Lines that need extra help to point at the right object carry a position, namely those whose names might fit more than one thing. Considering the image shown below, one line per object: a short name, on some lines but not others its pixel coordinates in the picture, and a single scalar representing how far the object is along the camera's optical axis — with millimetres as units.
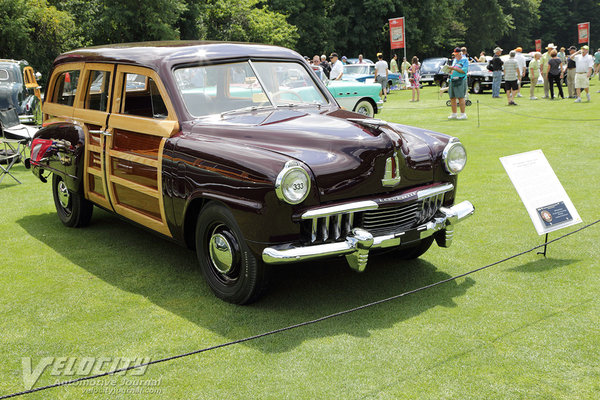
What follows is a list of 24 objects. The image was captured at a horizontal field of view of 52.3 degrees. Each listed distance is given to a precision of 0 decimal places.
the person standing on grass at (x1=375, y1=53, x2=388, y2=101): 24047
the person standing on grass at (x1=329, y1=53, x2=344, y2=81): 20400
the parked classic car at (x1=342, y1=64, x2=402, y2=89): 27141
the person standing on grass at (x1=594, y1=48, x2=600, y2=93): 27203
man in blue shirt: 15305
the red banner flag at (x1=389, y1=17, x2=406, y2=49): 34312
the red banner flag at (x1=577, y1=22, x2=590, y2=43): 44688
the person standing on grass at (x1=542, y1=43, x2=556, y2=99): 21909
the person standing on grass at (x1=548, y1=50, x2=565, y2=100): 21031
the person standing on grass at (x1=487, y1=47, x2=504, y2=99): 22375
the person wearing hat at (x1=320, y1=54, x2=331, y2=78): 23617
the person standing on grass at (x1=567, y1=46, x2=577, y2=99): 21633
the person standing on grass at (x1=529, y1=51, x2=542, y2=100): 21891
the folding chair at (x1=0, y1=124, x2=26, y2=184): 9125
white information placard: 5418
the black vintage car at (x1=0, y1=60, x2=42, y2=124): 15156
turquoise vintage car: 15258
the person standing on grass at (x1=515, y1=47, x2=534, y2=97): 21234
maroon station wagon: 4191
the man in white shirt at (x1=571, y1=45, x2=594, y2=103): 19897
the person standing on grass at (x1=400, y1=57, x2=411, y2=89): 28984
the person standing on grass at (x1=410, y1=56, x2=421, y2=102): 23345
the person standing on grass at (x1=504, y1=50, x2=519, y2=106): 20094
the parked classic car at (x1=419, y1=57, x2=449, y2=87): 34775
